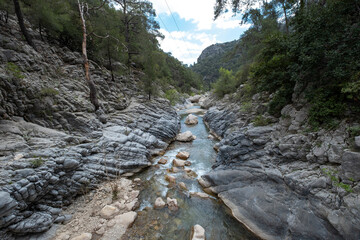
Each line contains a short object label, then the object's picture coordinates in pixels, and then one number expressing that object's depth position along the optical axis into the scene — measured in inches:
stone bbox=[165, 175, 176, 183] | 320.8
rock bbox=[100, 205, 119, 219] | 223.8
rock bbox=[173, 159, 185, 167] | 379.6
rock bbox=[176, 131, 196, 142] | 540.2
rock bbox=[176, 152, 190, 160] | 416.3
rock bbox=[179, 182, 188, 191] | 300.2
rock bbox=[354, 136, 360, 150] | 175.1
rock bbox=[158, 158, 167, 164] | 391.9
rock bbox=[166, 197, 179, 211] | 250.7
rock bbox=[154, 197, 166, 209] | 252.8
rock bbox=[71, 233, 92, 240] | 186.7
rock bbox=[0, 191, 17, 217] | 162.3
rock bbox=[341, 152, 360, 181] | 171.3
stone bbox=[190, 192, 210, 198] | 280.6
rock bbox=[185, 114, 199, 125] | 753.6
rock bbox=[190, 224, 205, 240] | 200.2
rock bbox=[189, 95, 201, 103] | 1610.5
